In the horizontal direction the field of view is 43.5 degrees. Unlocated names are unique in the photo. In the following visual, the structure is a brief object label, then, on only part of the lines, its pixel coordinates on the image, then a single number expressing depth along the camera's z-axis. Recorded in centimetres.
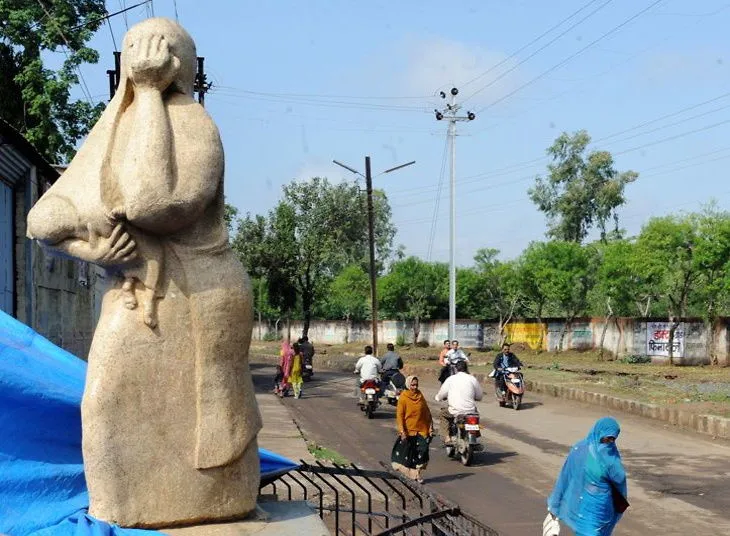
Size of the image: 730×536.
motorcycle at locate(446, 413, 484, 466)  1349
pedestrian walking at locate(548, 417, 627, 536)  702
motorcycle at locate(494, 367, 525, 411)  2006
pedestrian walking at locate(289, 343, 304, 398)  2323
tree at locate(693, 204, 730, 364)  3012
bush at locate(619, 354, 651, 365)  3325
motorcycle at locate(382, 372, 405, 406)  2025
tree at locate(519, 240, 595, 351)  3884
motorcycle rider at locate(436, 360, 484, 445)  1378
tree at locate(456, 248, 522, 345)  4341
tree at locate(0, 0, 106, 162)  2061
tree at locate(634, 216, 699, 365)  3136
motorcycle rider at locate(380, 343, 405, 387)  2064
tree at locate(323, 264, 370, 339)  5601
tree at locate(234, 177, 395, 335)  4228
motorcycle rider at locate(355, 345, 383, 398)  1950
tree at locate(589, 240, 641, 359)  3450
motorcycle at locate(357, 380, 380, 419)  1928
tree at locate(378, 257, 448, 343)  4775
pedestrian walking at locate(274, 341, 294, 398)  2338
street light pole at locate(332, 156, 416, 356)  3219
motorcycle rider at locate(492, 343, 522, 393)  1989
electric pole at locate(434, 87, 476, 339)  3025
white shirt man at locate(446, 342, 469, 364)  1997
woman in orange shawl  1138
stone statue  473
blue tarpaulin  521
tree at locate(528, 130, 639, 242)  5131
